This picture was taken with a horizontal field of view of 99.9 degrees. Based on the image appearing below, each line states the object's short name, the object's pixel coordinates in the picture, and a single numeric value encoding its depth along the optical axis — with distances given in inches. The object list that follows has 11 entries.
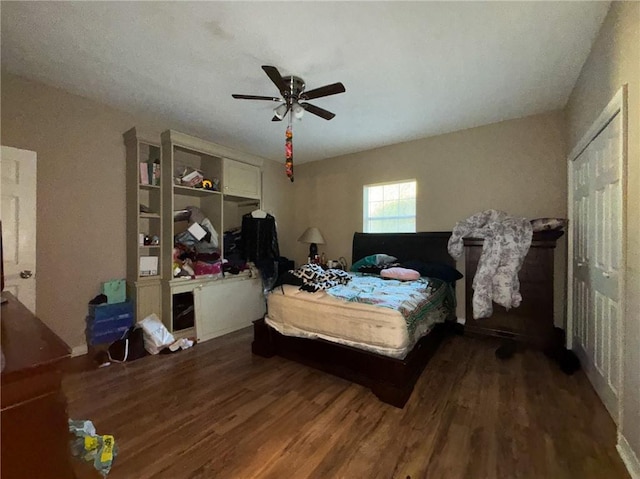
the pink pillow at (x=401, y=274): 123.4
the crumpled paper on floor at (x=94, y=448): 37.1
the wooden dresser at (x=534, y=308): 108.7
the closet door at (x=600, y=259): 68.9
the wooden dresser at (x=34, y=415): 21.3
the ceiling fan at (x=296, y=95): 81.0
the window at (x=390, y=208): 163.9
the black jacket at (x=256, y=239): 159.8
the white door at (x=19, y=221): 89.0
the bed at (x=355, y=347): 79.4
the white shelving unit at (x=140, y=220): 119.6
